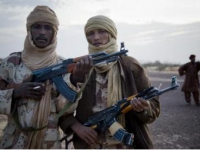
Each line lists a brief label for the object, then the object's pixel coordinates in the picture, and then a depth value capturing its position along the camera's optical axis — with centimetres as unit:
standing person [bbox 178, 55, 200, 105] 1130
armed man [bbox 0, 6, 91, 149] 247
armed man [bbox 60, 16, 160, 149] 261
